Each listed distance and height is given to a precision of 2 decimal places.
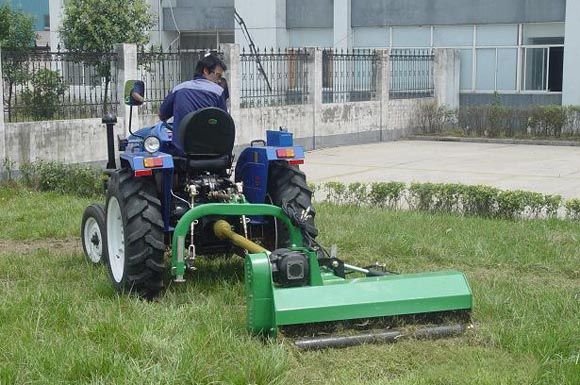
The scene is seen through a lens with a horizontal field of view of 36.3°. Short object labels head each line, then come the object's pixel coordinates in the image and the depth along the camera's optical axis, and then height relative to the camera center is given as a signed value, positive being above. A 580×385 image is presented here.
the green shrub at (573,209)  9.83 -1.40
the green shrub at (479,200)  10.18 -1.35
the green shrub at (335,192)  11.39 -1.40
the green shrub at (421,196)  10.63 -1.36
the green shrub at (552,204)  10.01 -1.37
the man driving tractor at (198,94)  6.75 -0.07
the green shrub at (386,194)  10.98 -1.37
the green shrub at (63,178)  12.06 -1.29
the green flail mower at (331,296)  5.16 -1.26
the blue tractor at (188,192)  6.23 -0.81
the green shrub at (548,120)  21.69 -0.92
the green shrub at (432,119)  23.73 -0.95
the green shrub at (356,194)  11.19 -1.39
